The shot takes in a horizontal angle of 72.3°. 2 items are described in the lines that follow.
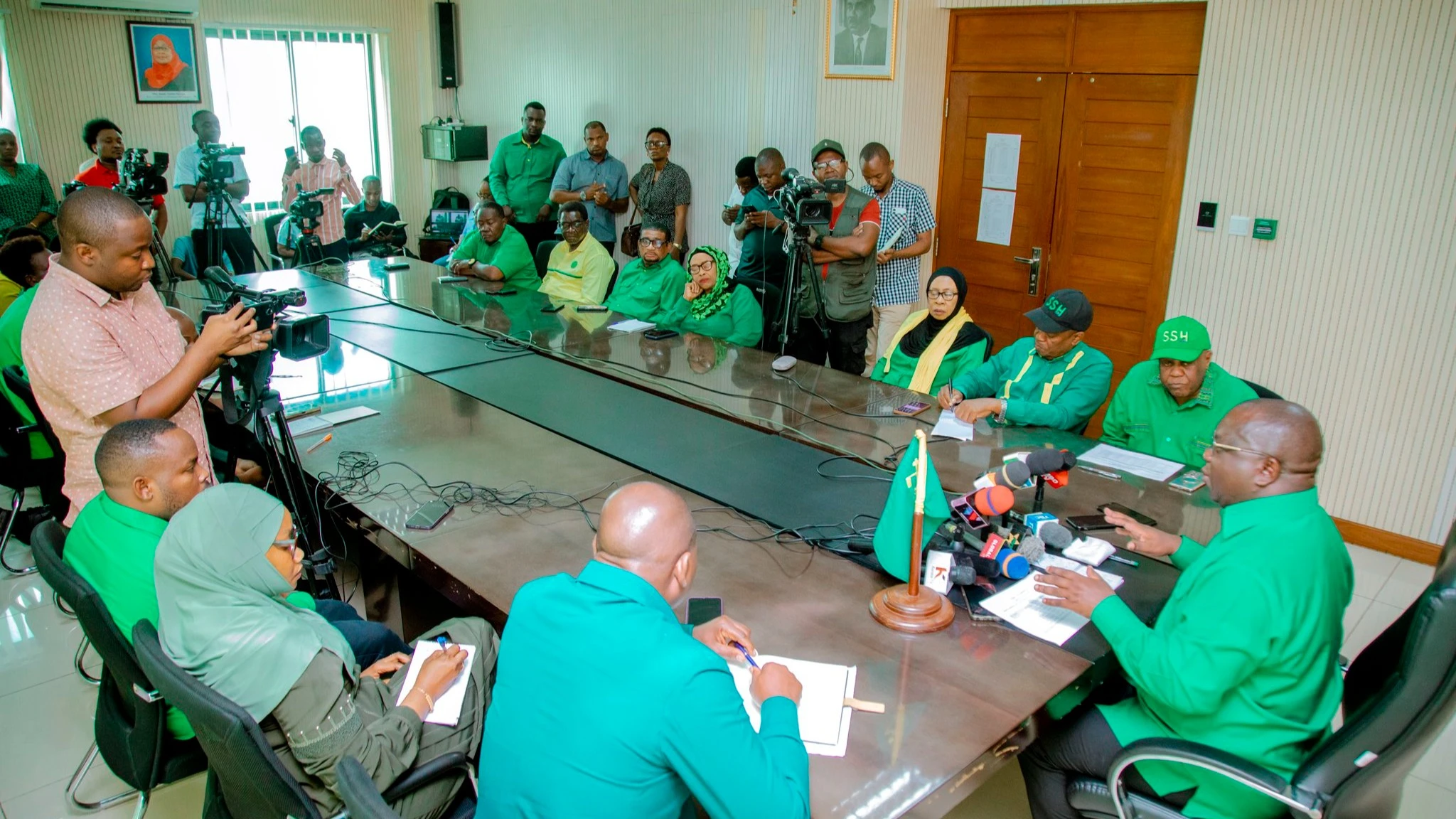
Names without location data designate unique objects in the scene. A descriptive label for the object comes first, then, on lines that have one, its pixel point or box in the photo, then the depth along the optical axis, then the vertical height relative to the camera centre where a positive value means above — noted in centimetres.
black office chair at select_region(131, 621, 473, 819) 155 -93
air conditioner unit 688 +99
